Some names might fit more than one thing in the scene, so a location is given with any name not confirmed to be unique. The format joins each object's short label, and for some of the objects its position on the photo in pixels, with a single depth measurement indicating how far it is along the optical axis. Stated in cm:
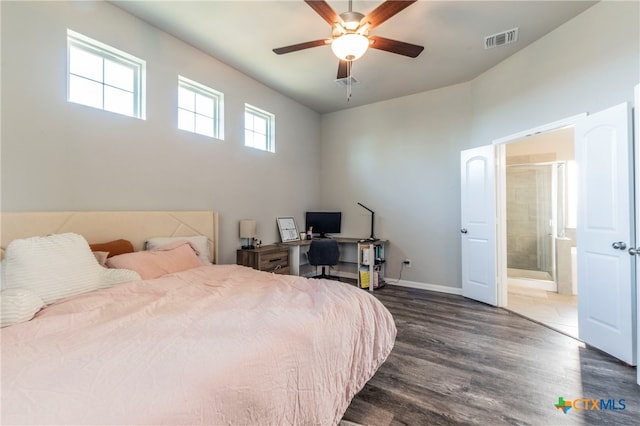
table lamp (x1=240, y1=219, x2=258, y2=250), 370
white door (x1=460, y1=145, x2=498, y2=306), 362
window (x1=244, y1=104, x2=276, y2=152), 410
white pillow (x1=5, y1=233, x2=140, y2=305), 158
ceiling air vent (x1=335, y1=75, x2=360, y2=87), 393
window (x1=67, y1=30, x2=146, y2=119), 240
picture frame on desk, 448
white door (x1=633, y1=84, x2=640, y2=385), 201
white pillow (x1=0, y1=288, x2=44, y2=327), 132
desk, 446
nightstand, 357
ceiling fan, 192
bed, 80
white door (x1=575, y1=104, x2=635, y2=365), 221
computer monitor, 507
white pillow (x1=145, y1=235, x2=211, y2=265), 262
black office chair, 423
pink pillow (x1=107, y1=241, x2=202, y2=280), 215
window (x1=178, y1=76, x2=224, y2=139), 323
